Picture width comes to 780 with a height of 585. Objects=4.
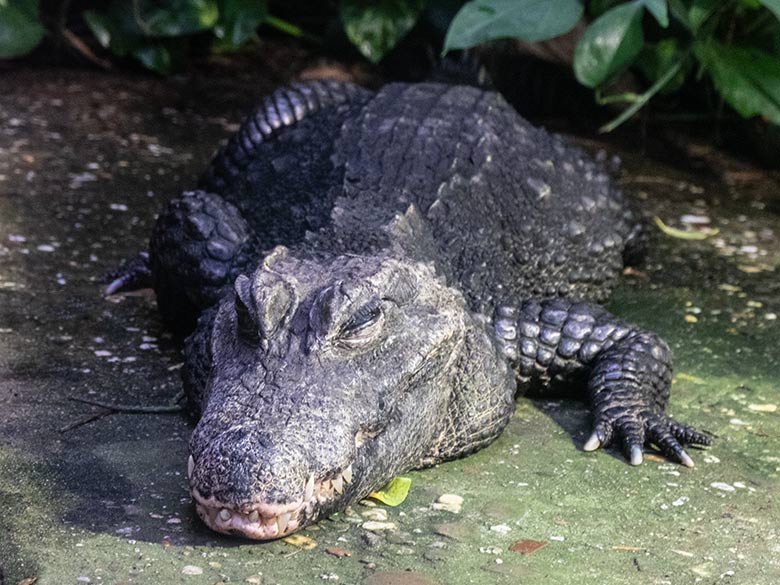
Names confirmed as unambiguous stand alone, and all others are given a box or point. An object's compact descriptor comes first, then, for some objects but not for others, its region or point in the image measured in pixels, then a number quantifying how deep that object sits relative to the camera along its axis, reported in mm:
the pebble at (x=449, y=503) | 3699
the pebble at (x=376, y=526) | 3517
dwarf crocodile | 3387
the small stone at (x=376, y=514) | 3588
